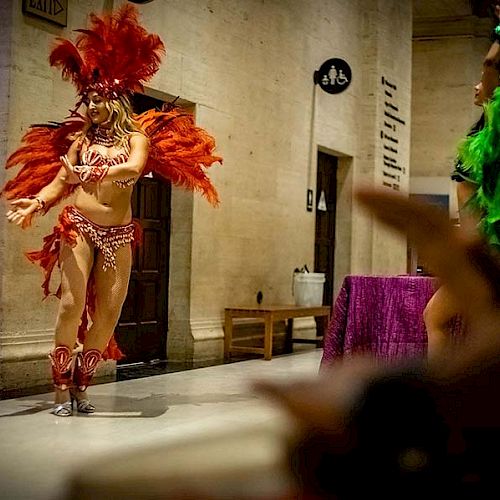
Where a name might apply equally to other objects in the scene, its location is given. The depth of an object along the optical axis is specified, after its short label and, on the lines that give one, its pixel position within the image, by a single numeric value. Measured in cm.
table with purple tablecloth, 445
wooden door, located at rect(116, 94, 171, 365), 720
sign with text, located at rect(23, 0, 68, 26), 571
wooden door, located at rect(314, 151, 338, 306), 1018
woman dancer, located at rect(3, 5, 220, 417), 453
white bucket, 859
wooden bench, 743
